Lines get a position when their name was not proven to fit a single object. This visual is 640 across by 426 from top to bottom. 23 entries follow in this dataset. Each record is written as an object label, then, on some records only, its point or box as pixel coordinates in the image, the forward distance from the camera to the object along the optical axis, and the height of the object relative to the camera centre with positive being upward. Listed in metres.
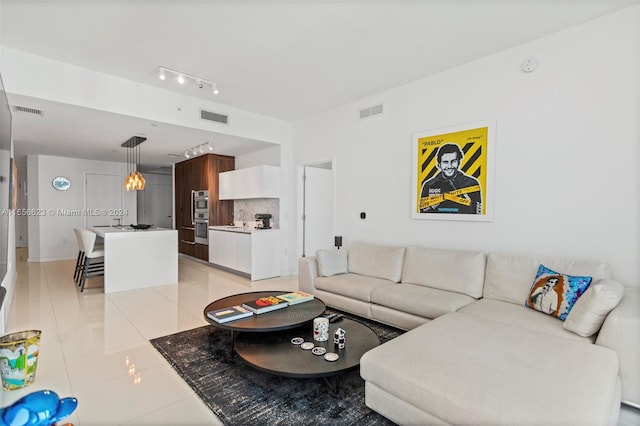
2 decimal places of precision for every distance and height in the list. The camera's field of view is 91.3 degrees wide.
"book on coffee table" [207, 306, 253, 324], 2.53 -0.87
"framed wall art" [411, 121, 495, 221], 3.34 +0.44
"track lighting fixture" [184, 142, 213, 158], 5.64 +1.14
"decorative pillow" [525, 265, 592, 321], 2.36 -0.63
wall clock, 7.65 +0.68
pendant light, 5.69 +0.69
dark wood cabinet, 7.17 +0.45
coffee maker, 6.04 -0.16
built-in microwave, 7.23 +0.19
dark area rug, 1.90 -1.25
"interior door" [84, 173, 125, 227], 8.18 +0.34
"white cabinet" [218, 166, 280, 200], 5.79 +0.55
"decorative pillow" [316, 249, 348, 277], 4.00 -0.67
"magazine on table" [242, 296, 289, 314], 2.71 -0.85
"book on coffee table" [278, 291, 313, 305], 2.98 -0.85
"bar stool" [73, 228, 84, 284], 5.38 -0.99
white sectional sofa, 1.42 -0.83
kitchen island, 4.77 -0.76
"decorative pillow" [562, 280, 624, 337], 2.03 -0.63
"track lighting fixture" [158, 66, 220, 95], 3.57 +1.62
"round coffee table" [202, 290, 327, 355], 2.38 -0.88
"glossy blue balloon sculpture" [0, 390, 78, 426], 1.17 -0.79
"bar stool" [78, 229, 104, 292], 4.79 -0.68
